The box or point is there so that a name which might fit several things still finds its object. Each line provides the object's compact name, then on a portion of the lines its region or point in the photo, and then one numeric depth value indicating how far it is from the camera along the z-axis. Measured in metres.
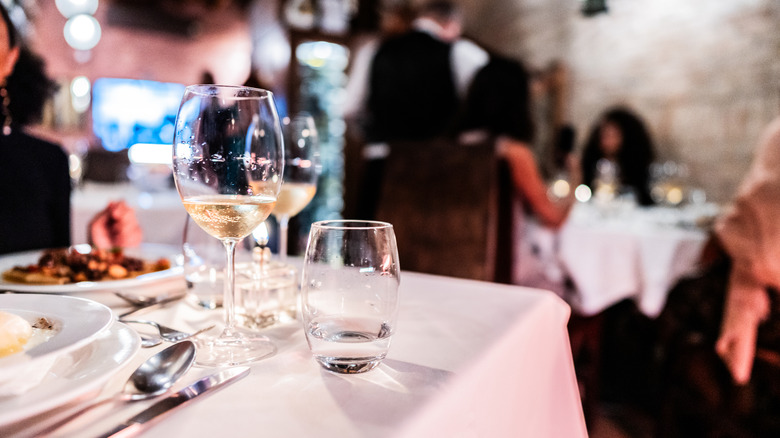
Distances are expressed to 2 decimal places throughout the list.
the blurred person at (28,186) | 1.08
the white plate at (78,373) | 0.33
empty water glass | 0.51
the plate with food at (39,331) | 0.35
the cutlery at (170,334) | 0.57
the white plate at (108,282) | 0.65
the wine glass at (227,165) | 0.55
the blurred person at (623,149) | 4.14
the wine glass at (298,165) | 0.87
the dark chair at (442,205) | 1.91
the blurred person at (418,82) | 2.75
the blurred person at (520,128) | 2.09
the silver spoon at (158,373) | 0.41
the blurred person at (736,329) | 1.60
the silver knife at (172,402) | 0.36
